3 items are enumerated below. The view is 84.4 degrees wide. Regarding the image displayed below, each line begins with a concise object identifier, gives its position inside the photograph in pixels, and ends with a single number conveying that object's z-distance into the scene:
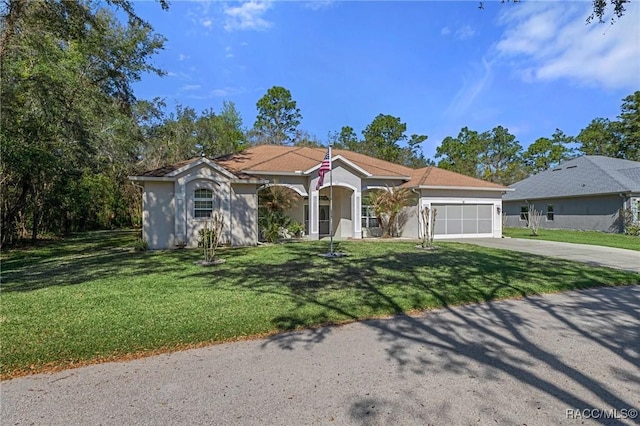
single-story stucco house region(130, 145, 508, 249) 14.84
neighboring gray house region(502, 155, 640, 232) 22.30
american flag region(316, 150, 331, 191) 13.04
